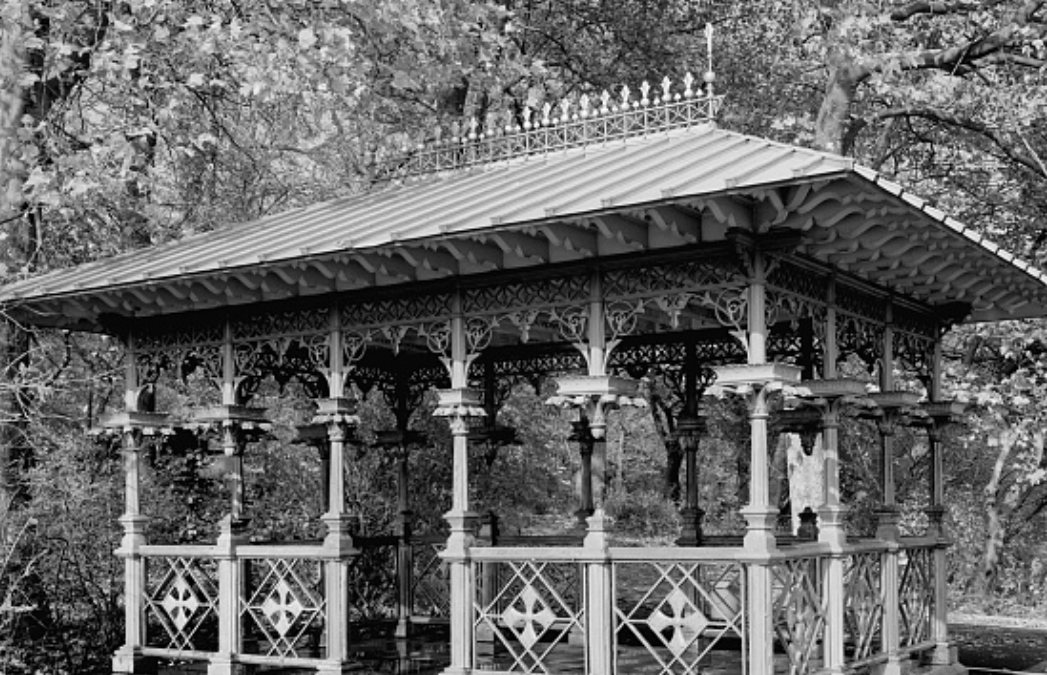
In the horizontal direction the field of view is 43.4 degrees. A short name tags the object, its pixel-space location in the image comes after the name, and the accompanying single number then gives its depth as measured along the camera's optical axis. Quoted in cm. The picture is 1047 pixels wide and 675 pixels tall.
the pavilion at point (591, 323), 911
